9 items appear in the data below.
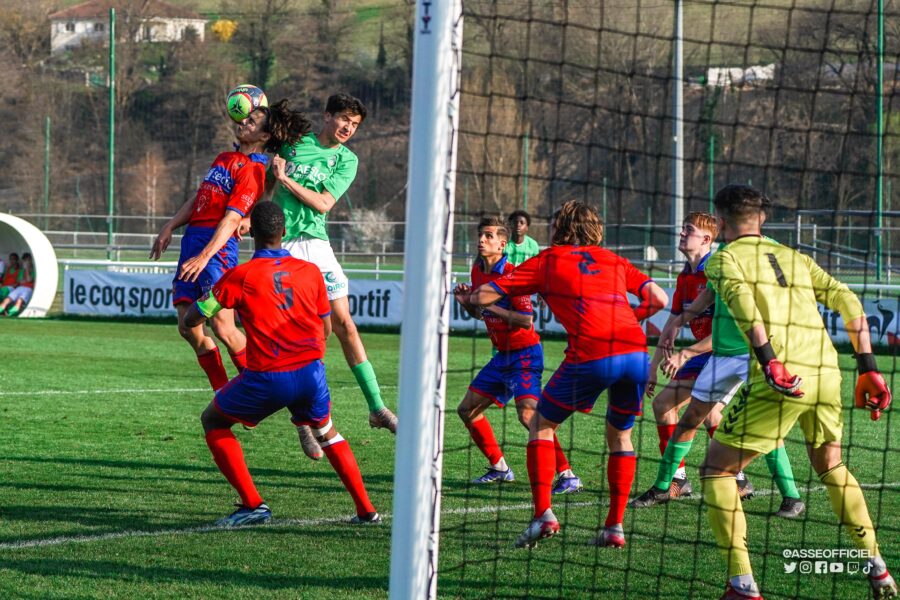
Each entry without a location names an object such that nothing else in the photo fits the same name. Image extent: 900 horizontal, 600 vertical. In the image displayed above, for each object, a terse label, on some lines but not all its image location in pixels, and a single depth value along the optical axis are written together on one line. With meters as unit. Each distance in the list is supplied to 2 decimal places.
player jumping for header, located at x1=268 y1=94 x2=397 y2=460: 14.23
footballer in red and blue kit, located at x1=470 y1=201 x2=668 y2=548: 11.57
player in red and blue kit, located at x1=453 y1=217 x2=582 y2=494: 14.25
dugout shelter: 44.84
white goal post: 7.85
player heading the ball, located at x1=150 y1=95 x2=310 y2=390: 13.89
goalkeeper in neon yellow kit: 9.45
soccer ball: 14.05
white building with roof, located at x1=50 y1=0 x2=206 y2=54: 144.37
